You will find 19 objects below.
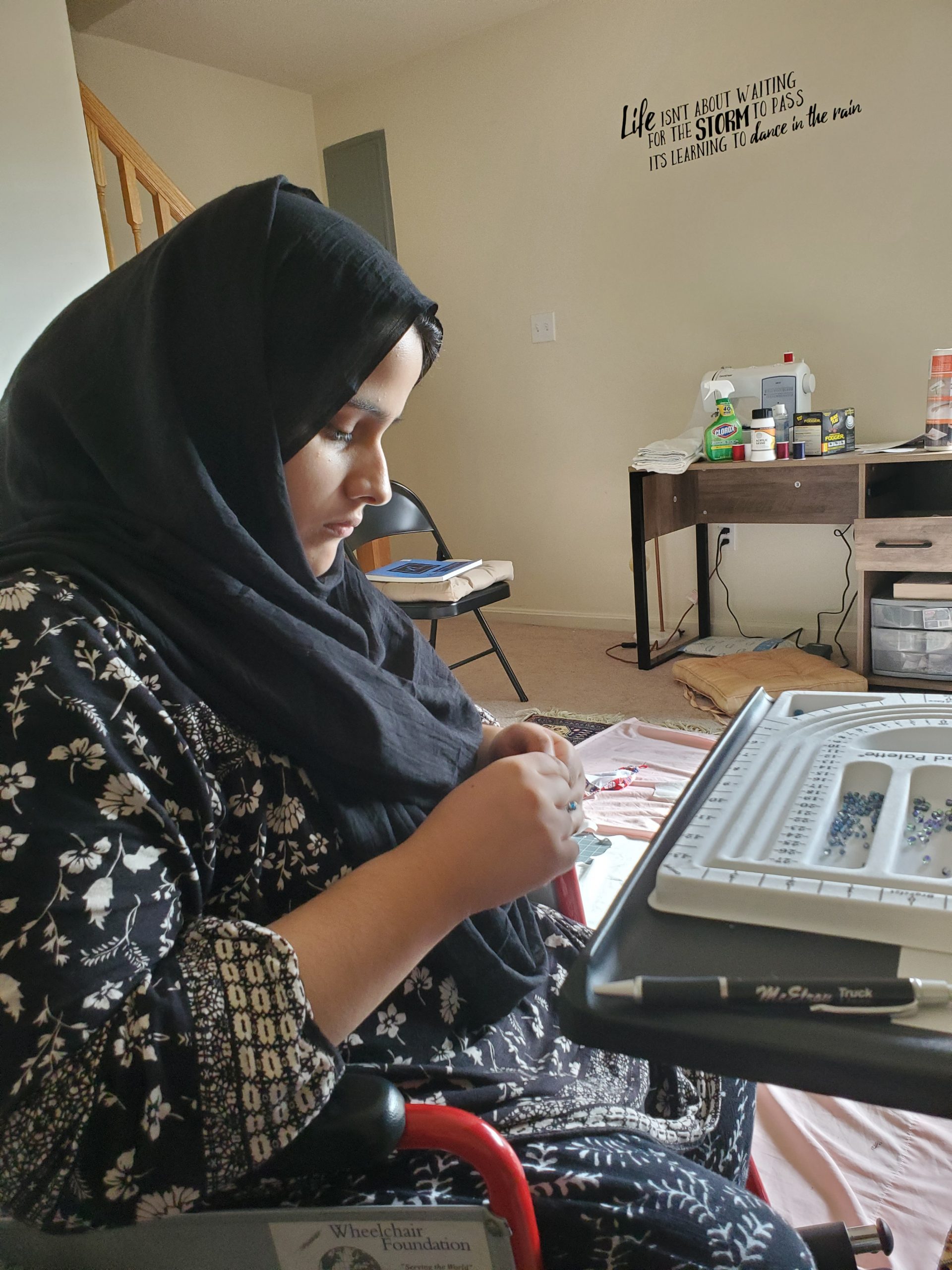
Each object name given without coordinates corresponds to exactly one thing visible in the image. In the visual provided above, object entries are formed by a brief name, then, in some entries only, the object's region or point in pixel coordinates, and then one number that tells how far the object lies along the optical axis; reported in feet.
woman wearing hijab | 1.60
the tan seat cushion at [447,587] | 9.05
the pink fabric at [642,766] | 6.59
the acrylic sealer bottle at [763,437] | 9.39
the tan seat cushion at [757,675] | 8.91
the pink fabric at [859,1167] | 3.44
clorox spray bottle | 9.76
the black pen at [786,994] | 1.37
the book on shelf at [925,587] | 8.57
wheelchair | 1.73
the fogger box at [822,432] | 9.17
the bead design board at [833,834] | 1.58
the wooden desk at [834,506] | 8.59
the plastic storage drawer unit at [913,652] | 8.71
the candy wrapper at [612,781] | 7.22
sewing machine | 9.59
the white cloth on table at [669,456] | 9.59
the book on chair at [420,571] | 9.29
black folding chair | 9.02
